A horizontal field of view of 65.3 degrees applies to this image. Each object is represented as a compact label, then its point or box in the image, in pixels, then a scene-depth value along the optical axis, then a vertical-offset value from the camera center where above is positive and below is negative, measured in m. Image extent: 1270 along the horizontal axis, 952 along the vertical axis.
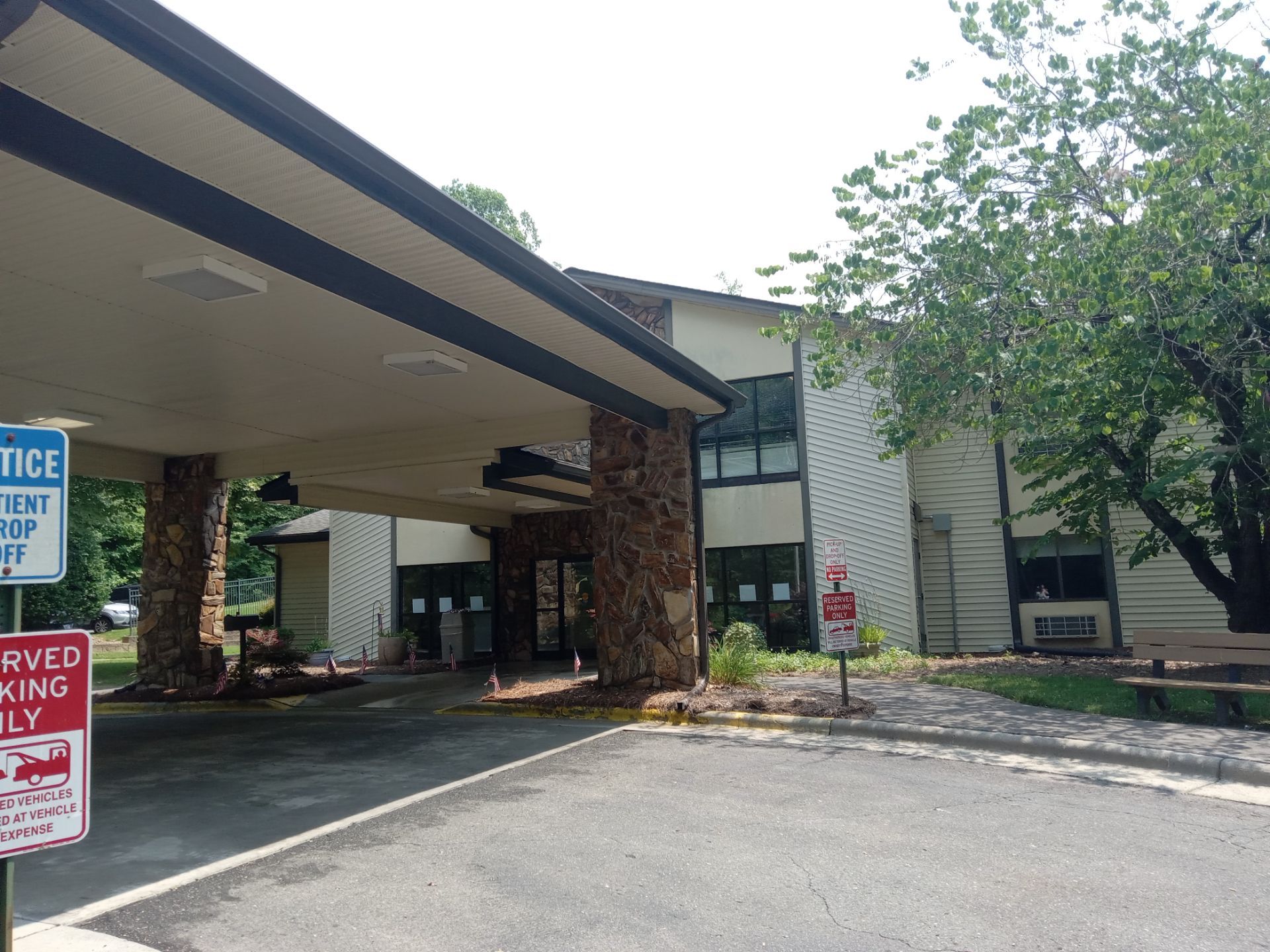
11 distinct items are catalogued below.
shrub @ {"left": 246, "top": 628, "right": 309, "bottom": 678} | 15.66 -0.73
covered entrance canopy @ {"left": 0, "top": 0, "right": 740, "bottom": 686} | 5.27 +2.50
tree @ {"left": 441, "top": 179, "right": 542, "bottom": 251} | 48.59 +19.24
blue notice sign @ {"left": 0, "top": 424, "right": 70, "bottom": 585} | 3.08 +0.36
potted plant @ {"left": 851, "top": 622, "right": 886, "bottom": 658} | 17.75 -1.00
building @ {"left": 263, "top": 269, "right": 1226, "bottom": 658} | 18.89 +0.95
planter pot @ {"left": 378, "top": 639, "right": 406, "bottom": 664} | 21.08 -1.02
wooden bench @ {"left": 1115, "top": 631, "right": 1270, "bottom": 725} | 9.45 -0.83
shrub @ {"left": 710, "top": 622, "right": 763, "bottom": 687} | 12.77 -0.96
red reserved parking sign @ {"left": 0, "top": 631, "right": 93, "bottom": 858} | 3.01 -0.38
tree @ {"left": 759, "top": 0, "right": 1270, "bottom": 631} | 11.20 +3.64
